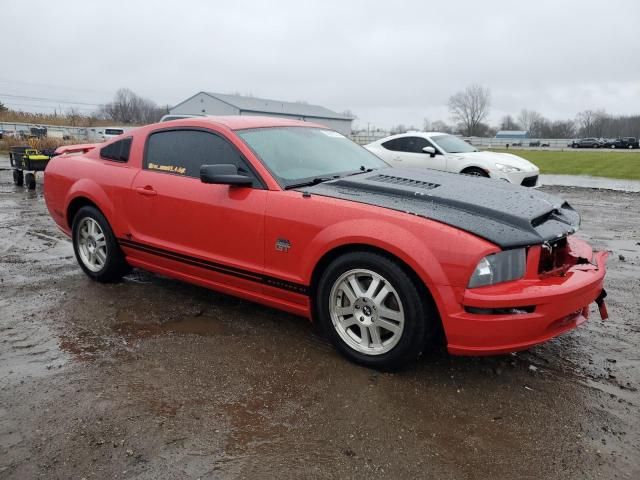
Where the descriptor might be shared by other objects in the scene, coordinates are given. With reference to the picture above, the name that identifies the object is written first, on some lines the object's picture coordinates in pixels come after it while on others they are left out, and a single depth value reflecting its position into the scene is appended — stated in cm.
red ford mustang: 278
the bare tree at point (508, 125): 10444
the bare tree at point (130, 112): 7819
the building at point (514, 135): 7912
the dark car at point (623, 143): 5315
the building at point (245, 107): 5625
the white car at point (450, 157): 980
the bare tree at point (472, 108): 9600
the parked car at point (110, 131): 3771
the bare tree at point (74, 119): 4642
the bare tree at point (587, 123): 9375
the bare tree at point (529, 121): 10365
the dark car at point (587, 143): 5662
